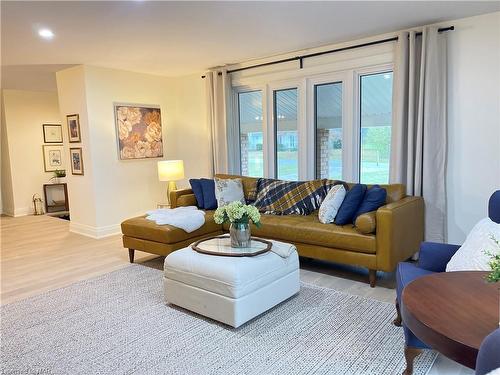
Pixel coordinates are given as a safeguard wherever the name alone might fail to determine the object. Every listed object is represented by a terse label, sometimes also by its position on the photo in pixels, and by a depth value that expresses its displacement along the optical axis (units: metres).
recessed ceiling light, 3.58
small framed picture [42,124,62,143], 7.71
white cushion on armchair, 2.00
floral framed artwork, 5.60
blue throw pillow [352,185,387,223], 3.49
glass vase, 2.91
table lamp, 5.50
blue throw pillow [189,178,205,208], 4.83
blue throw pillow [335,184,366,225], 3.59
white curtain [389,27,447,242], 3.71
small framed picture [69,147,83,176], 5.45
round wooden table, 1.26
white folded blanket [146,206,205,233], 3.86
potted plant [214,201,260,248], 2.86
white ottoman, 2.51
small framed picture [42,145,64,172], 7.74
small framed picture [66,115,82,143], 5.38
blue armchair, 2.22
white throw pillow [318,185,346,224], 3.70
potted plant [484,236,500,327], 1.18
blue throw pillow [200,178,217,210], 4.74
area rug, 2.14
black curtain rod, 3.77
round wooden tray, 2.76
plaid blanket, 4.15
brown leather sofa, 3.18
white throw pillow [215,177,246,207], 4.66
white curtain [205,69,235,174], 5.48
